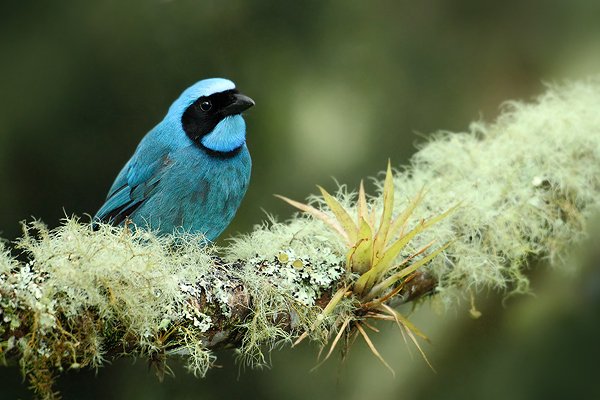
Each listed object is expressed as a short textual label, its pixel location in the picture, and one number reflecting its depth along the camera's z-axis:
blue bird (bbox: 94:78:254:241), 5.65
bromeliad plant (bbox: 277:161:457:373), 4.23
